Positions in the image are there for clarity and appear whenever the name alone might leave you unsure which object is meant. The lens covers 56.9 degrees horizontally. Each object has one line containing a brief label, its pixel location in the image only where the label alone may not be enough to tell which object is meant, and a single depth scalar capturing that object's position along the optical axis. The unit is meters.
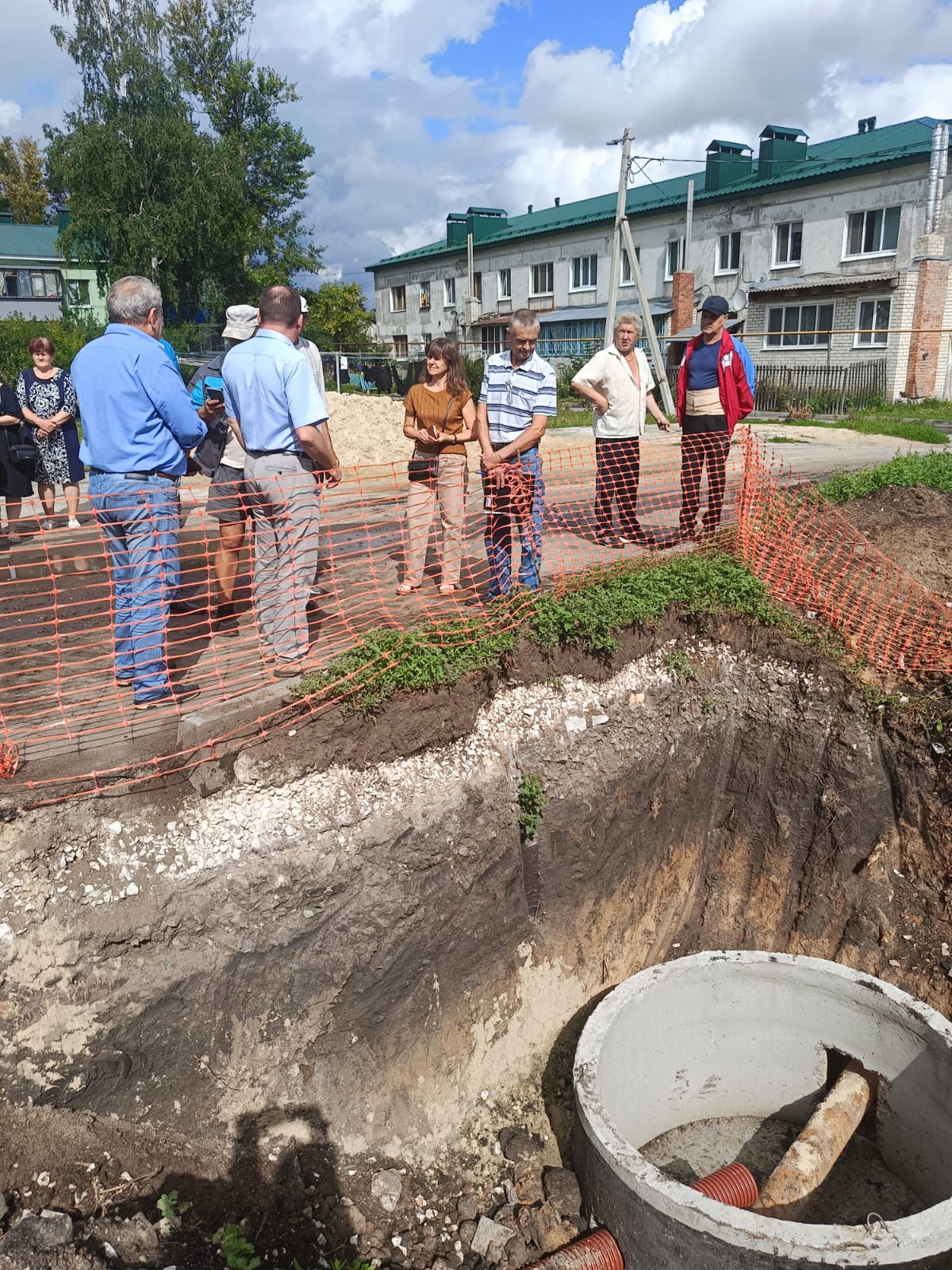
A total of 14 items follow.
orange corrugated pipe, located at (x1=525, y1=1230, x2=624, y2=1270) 3.59
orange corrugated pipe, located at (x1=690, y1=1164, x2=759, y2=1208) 3.89
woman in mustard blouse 5.44
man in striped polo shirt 5.32
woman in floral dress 7.21
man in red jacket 6.18
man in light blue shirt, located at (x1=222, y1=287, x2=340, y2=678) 4.20
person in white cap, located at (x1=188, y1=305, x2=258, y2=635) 4.98
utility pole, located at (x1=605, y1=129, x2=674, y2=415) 17.32
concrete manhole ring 3.40
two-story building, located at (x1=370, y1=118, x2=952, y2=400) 22.30
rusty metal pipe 3.94
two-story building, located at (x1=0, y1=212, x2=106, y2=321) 36.41
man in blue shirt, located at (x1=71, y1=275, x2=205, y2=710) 4.01
